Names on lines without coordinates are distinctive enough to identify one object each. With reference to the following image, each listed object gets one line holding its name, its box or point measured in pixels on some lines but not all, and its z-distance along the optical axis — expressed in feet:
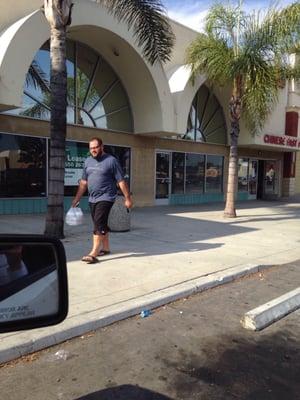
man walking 22.63
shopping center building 40.01
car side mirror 5.66
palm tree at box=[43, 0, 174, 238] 26.89
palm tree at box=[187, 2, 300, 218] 40.32
